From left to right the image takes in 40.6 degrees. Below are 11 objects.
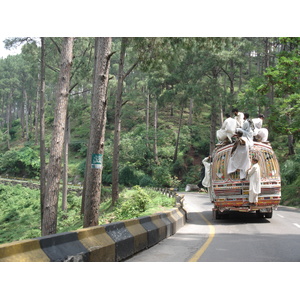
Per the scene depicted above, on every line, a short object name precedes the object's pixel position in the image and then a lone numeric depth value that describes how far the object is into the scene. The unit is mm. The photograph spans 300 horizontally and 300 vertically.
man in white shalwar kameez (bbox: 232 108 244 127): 16828
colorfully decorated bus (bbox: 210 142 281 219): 15742
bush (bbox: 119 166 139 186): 51750
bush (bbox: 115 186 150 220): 19609
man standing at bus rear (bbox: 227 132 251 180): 15539
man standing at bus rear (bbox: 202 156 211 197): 18703
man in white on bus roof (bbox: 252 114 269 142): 16406
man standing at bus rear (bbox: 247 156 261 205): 15312
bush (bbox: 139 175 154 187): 49625
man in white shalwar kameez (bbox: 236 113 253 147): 15727
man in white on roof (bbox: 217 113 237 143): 16484
